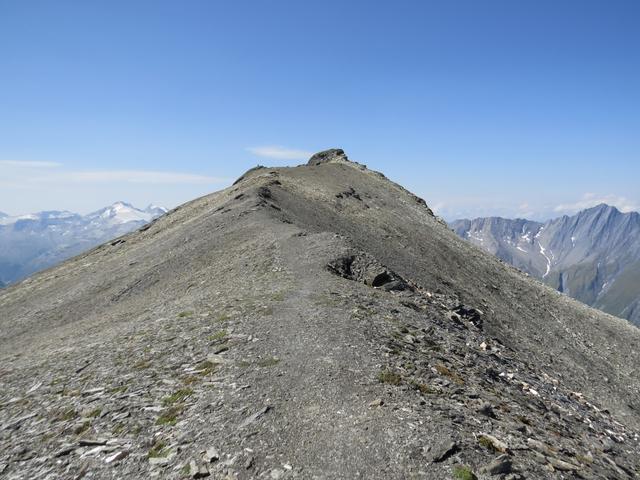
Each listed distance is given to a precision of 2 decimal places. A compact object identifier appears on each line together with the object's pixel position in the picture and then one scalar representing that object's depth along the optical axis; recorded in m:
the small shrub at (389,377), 14.48
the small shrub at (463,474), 9.83
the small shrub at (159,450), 11.54
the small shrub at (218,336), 18.98
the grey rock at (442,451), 10.46
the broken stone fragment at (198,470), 10.48
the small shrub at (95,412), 14.23
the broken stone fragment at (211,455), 10.94
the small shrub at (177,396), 14.25
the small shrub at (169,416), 13.06
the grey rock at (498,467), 10.09
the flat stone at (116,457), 11.67
